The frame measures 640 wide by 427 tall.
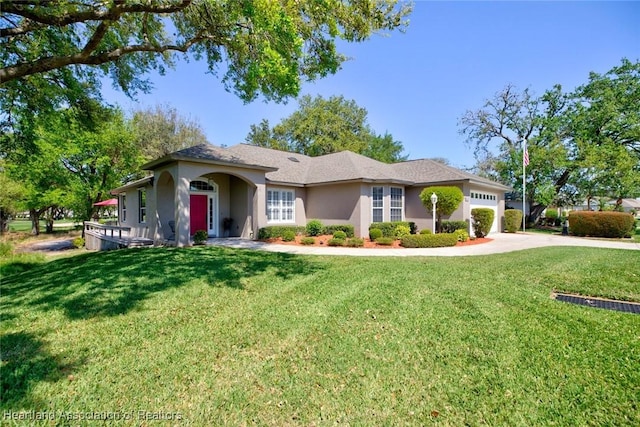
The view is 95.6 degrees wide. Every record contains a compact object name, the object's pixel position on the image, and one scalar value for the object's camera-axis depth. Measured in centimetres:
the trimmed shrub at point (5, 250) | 1490
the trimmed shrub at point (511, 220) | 2034
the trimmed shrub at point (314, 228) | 1606
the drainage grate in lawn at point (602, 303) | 505
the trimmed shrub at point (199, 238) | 1256
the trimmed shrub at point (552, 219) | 2734
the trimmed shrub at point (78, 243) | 1981
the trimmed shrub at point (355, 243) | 1282
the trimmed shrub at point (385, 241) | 1302
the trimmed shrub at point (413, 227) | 1741
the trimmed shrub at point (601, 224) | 1639
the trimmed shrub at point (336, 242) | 1308
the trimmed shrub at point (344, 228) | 1534
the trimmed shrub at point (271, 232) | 1433
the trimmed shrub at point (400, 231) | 1520
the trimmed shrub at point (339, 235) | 1382
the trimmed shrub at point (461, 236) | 1449
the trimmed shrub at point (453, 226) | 1591
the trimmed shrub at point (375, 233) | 1439
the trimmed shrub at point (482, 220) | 1608
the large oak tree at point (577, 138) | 2152
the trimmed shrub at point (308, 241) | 1327
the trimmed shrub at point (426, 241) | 1258
